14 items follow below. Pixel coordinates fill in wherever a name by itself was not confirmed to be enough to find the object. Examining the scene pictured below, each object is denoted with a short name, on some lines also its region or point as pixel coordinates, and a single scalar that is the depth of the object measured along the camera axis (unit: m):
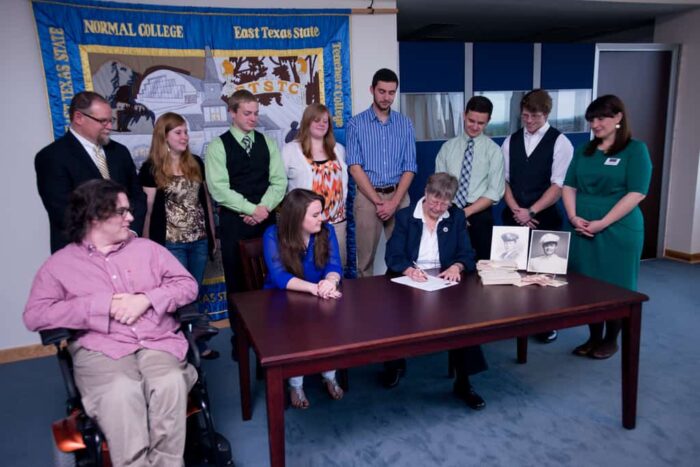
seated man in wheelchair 1.70
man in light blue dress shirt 3.36
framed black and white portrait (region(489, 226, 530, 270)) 2.49
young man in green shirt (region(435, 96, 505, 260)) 3.23
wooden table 1.71
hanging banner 3.21
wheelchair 1.60
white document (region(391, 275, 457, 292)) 2.28
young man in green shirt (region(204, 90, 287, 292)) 2.97
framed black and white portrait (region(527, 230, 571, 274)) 2.42
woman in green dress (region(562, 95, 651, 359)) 2.77
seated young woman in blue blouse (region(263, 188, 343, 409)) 2.37
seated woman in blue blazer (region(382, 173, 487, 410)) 2.54
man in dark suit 2.55
